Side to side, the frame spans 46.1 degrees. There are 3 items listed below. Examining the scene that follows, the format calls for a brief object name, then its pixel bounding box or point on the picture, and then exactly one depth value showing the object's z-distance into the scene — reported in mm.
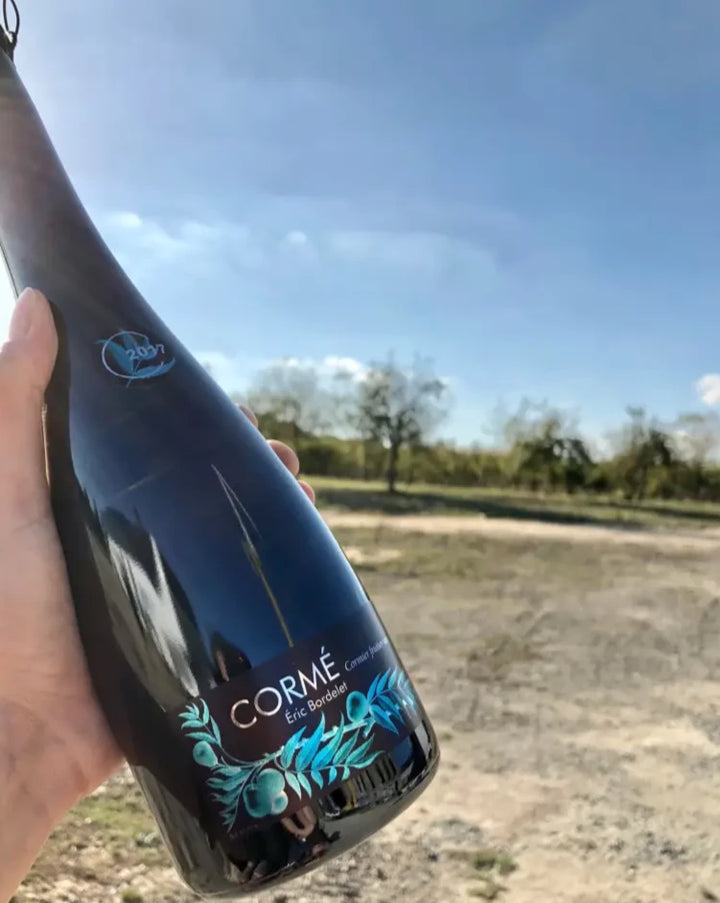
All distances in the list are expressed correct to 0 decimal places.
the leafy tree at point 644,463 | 19344
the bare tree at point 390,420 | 19172
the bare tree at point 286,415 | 17688
